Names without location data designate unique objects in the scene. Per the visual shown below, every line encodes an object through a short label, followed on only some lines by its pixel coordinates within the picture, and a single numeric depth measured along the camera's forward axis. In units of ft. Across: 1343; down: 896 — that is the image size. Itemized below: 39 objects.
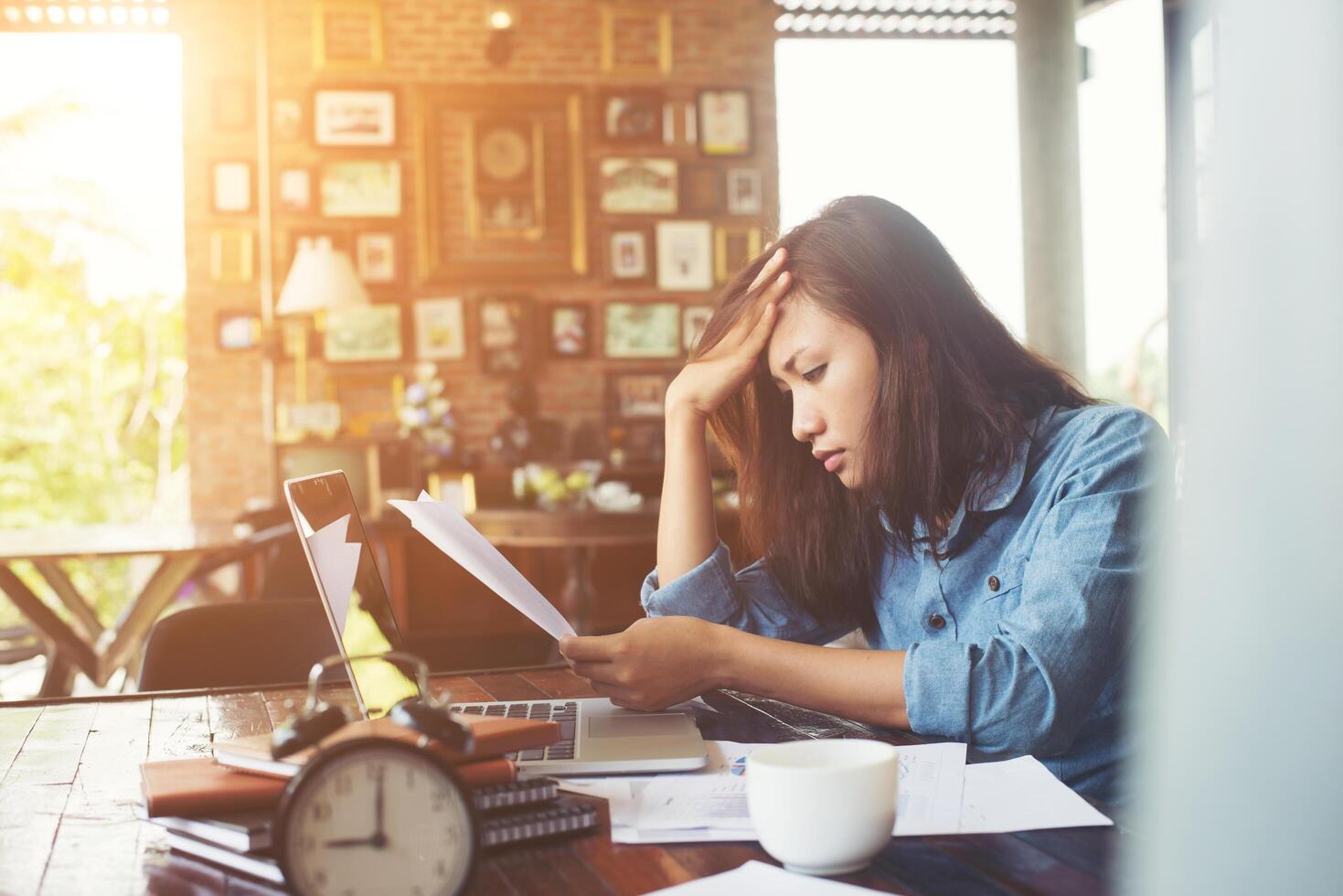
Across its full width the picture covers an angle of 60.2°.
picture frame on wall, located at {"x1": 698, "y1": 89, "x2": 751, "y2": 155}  21.25
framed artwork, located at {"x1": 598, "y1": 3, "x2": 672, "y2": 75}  20.95
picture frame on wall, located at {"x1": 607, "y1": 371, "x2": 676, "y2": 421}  21.04
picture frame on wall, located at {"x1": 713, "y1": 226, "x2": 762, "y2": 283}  21.47
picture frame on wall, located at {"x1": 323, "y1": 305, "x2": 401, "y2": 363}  20.31
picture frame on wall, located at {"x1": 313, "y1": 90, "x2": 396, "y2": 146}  20.12
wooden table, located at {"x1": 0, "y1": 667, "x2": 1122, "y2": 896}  2.59
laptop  3.52
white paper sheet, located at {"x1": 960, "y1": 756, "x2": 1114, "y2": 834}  2.91
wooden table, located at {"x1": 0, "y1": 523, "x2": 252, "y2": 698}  12.28
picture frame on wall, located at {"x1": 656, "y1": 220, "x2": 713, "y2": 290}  21.24
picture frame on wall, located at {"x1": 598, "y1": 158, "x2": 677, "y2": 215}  20.97
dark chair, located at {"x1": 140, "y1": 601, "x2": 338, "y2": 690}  6.56
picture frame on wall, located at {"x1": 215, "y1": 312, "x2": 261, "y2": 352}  19.95
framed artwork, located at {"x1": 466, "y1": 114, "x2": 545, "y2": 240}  20.48
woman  3.84
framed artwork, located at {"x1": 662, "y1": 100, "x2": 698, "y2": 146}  21.15
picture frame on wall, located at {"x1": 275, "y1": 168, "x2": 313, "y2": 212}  20.07
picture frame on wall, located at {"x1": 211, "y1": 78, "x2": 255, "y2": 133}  19.93
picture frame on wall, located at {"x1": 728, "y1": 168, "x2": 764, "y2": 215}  21.49
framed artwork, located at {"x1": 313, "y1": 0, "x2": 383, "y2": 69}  20.12
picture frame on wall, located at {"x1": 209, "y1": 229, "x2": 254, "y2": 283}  19.89
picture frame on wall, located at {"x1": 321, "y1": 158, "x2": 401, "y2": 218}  20.24
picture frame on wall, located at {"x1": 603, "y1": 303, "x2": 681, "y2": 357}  21.08
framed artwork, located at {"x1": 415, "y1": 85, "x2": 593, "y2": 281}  20.35
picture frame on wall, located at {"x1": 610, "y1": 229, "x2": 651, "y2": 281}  21.04
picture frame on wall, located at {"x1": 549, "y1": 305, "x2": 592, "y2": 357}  20.86
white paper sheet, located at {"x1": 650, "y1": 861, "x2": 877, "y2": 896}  2.49
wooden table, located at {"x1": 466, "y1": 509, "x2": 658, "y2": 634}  14.02
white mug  2.49
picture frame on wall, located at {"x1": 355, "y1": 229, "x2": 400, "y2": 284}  20.31
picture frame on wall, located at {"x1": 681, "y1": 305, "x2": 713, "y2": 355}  21.40
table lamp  17.61
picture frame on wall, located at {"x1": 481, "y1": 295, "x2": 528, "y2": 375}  20.56
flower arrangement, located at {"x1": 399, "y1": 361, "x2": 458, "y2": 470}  19.15
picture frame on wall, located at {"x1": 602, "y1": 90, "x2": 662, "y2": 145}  20.86
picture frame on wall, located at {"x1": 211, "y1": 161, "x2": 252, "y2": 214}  19.93
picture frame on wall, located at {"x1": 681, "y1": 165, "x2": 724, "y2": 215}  21.30
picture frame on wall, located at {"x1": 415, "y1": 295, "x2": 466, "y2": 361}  20.47
